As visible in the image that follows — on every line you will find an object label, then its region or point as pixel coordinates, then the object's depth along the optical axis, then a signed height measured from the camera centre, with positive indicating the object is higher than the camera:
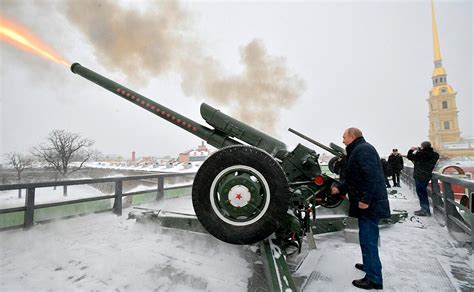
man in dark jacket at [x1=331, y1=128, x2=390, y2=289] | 2.25 -0.40
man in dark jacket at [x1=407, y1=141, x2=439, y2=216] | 4.82 -0.26
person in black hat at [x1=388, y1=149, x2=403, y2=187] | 9.70 -0.26
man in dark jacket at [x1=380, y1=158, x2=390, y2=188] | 8.86 -0.42
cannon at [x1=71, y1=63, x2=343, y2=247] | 2.26 -0.37
